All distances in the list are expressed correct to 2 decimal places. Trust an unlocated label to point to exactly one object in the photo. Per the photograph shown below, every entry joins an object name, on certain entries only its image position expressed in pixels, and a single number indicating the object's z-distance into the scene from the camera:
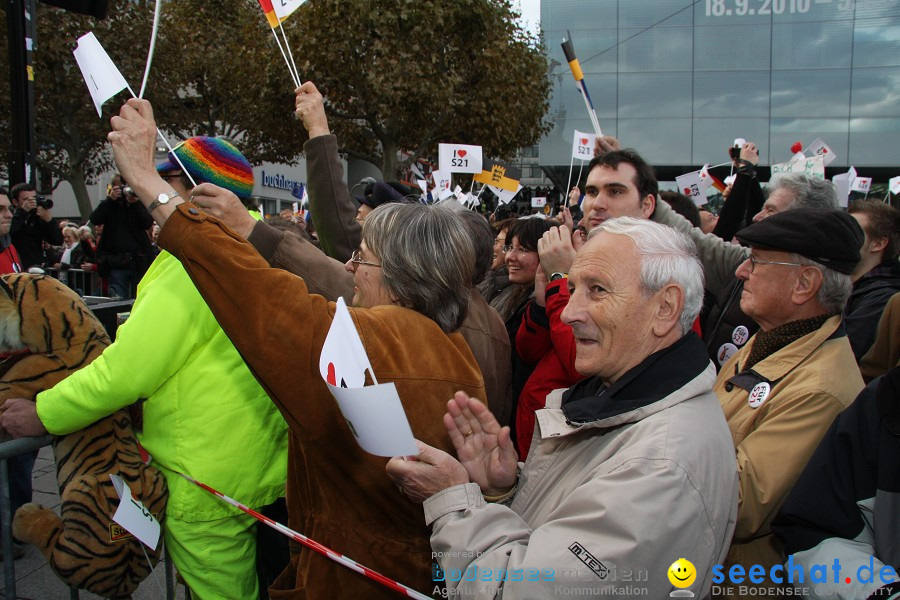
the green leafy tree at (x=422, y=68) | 15.34
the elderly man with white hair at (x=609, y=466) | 1.23
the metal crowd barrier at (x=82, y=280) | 10.58
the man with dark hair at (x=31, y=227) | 6.48
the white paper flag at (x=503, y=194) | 8.34
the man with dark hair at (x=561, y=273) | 2.51
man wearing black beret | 1.83
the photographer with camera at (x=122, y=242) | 8.69
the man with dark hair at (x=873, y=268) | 3.31
